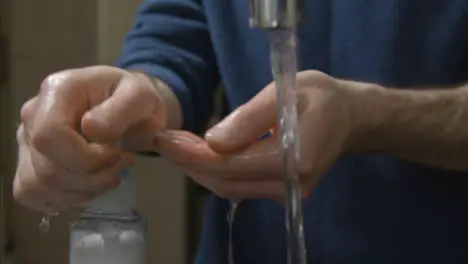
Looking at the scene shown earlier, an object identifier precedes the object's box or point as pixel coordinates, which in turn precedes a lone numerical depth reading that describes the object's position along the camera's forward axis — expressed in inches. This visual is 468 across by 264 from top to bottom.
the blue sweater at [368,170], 49.1
